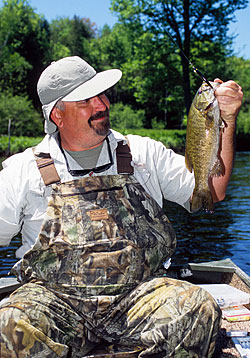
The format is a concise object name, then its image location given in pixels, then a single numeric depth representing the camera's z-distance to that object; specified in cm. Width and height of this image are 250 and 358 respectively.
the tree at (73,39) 5791
